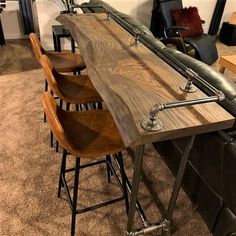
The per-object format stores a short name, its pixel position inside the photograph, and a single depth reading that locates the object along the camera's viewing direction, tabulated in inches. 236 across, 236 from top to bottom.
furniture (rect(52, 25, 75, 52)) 118.7
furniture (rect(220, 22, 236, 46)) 179.1
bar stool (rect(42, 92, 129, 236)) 44.7
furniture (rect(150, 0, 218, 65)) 134.4
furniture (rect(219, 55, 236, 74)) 114.7
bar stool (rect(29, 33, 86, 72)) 80.7
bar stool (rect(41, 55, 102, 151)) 61.0
